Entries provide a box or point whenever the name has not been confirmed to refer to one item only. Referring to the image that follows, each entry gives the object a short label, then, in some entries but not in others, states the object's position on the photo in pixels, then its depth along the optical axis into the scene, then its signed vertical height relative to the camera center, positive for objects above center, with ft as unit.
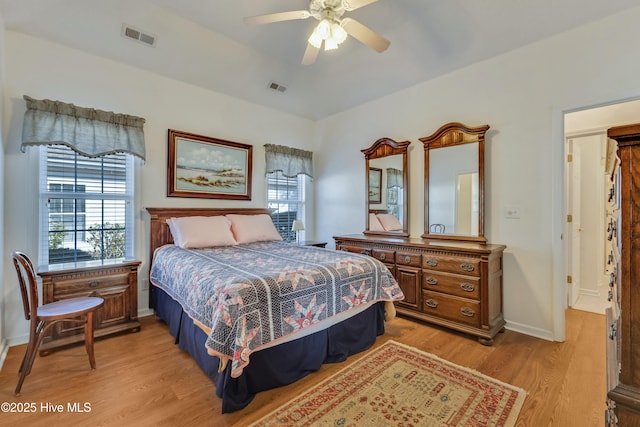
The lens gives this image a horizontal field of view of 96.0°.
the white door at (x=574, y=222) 10.64 -0.32
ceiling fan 6.56 +4.58
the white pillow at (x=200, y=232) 10.06 -0.69
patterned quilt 5.38 -1.76
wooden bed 5.74 -3.31
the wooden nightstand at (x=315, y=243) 14.29 -1.50
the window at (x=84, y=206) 9.07 +0.23
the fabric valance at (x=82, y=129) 8.38 +2.67
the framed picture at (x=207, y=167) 11.43 +1.96
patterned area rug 5.41 -3.85
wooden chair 6.32 -2.34
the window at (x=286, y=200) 14.89 +0.72
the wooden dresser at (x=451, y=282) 8.59 -2.21
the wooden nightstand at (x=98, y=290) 7.87 -2.26
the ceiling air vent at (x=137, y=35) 9.01 +5.74
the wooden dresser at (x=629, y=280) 2.14 -0.50
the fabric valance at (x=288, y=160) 14.26 +2.75
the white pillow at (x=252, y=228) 11.49 -0.62
